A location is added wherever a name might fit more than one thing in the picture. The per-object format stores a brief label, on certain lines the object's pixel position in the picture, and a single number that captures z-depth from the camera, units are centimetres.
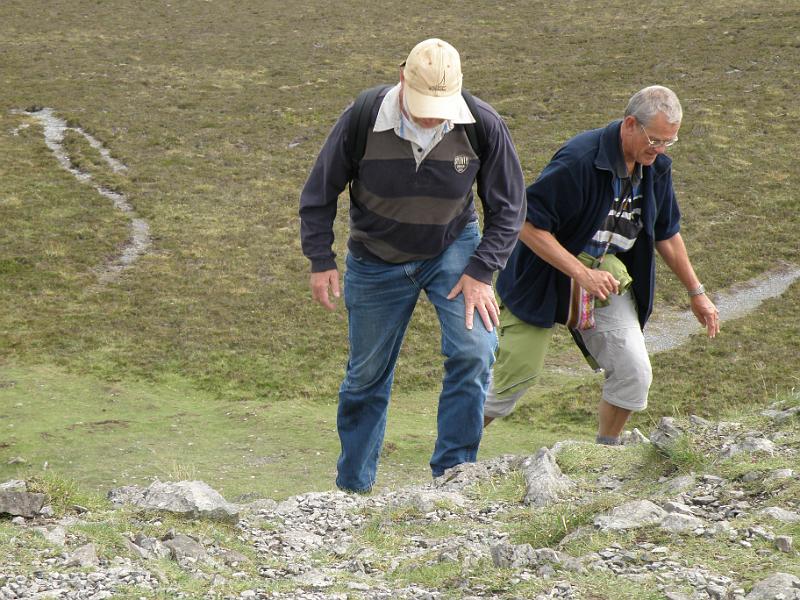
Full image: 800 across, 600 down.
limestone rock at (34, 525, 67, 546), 483
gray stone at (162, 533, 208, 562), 480
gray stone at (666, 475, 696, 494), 545
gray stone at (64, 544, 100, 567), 455
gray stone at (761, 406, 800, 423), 651
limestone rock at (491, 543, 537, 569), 447
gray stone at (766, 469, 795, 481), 523
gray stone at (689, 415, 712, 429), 678
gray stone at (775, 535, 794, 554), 434
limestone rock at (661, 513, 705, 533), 471
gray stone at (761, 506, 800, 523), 464
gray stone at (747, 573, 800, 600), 381
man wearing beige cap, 574
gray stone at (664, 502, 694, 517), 496
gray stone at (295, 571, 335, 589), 462
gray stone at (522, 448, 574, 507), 582
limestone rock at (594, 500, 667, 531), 481
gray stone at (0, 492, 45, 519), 536
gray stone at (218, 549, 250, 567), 494
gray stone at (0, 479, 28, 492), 557
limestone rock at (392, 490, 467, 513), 580
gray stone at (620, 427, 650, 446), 757
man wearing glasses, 660
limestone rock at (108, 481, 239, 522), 543
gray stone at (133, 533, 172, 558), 478
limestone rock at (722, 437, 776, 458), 576
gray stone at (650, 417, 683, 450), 608
